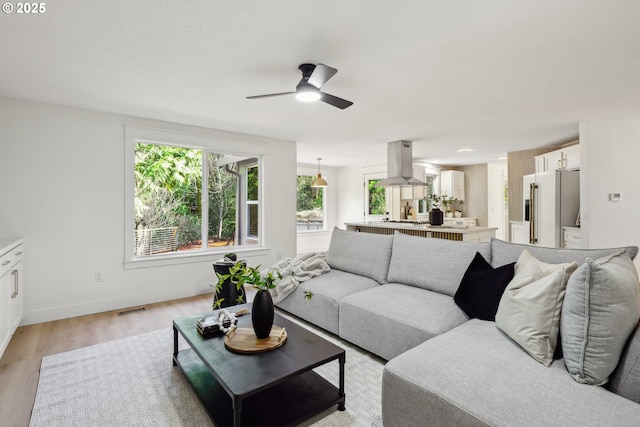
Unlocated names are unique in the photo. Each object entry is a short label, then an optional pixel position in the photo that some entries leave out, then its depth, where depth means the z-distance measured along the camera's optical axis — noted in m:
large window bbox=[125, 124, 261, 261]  4.09
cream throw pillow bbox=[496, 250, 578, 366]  1.52
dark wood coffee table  1.53
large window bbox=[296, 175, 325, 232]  8.25
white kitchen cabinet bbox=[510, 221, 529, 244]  6.26
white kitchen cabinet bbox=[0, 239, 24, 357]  2.44
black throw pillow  2.05
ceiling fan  2.29
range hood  5.48
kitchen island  4.39
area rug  1.77
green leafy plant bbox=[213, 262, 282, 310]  1.87
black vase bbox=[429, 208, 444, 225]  5.09
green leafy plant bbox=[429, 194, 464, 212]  7.81
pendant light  7.33
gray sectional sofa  1.22
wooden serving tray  1.78
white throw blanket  3.25
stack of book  2.01
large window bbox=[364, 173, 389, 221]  8.09
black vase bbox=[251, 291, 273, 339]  1.84
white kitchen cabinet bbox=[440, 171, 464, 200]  8.29
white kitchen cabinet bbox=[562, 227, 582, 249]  4.42
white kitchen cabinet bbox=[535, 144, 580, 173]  4.82
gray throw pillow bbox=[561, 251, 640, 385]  1.31
